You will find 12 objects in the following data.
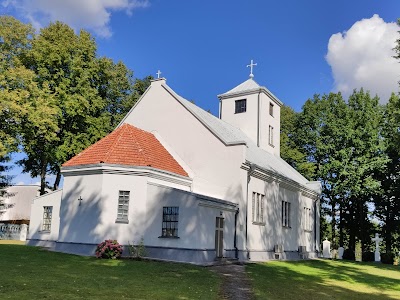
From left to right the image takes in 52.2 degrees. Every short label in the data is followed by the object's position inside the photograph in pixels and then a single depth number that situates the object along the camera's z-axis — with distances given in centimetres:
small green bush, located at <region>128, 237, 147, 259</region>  1966
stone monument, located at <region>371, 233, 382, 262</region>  3764
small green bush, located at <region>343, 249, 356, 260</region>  3809
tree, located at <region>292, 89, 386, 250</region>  3994
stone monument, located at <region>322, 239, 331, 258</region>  3828
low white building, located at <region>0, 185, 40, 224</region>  5875
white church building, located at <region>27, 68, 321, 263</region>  1989
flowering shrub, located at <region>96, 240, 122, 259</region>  1900
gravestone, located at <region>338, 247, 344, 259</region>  3880
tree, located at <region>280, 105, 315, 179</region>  4269
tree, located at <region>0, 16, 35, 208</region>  2972
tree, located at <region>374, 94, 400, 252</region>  4106
